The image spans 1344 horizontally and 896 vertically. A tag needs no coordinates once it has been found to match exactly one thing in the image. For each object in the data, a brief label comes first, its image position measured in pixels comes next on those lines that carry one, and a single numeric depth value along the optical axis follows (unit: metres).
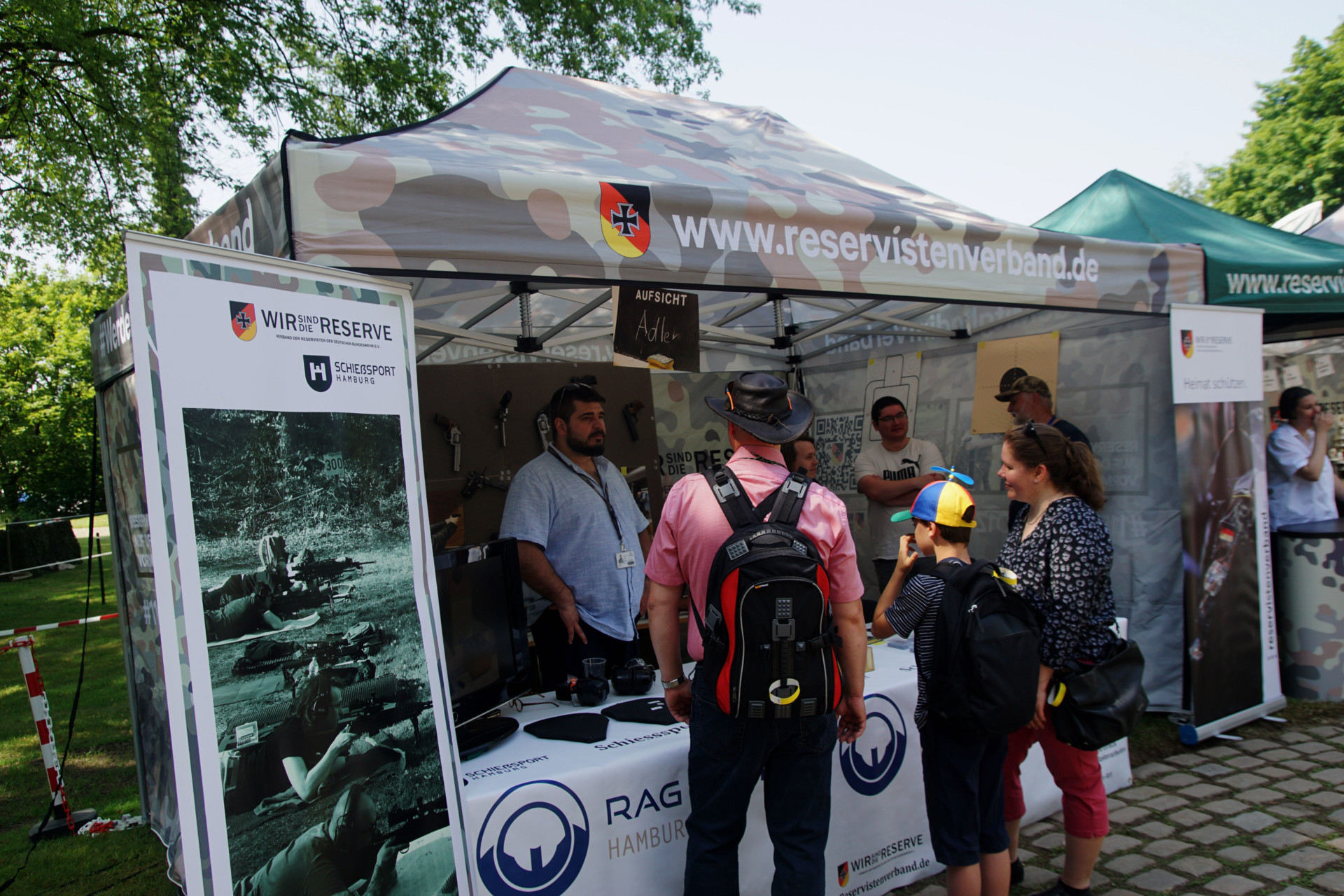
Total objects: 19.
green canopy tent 4.34
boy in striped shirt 2.25
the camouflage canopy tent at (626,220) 2.11
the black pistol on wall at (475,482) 4.24
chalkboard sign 3.71
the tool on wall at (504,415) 4.33
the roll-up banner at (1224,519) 4.15
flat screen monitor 2.27
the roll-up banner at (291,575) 1.55
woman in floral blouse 2.49
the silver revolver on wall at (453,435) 4.16
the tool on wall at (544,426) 4.46
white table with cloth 2.06
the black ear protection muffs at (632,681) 2.74
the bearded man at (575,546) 3.11
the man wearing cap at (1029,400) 4.62
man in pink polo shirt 2.00
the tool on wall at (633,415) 4.88
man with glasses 5.05
